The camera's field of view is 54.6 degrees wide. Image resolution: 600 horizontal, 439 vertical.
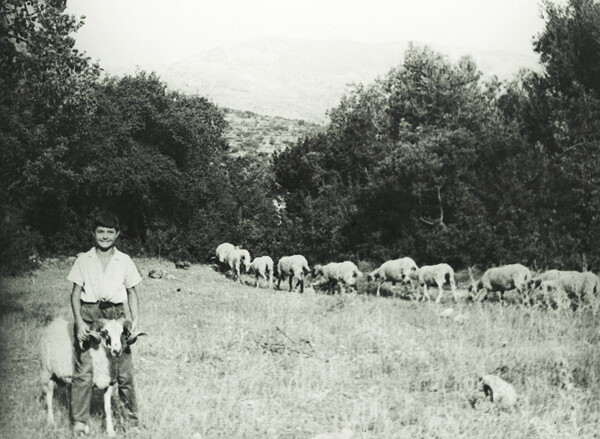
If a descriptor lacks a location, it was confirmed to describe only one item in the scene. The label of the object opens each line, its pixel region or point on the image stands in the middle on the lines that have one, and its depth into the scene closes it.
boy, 5.90
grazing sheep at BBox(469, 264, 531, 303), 15.99
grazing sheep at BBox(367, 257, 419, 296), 19.53
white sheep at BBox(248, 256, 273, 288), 24.28
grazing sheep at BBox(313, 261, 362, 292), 20.48
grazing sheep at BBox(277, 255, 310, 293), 22.36
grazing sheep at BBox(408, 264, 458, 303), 17.81
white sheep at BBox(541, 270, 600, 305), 13.99
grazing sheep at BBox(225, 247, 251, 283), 25.76
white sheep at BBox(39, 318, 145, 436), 5.84
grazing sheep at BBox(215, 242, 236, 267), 28.00
